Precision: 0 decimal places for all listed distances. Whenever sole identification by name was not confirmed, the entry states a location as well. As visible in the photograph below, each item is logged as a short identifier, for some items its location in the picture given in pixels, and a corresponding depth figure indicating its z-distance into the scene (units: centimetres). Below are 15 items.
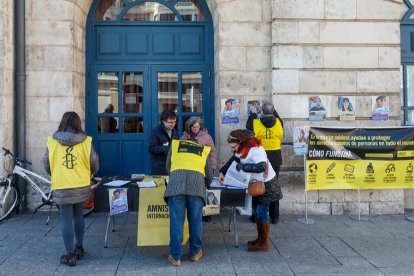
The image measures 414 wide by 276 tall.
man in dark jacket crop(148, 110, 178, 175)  707
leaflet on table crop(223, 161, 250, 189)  588
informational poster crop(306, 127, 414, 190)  794
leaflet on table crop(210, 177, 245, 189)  599
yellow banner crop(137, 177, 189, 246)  580
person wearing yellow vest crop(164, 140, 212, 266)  532
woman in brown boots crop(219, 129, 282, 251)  571
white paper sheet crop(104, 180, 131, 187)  599
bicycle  755
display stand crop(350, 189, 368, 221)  794
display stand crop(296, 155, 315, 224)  768
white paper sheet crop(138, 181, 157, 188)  588
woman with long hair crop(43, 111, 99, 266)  537
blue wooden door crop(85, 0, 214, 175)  895
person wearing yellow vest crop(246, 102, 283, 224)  757
